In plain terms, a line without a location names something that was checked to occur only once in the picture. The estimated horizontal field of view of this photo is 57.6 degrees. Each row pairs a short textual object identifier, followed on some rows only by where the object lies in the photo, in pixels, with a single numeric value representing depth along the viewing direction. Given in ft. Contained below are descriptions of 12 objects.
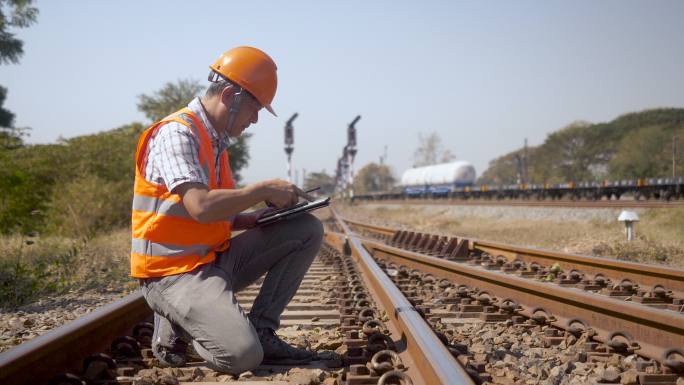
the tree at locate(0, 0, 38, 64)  71.41
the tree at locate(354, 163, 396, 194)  342.25
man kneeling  8.82
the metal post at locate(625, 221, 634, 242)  33.76
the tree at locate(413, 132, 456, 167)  312.09
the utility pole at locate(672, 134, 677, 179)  118.62
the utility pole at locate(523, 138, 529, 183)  223.22
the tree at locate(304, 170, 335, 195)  391.75
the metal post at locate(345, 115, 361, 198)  150.30
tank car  160.15
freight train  87.20
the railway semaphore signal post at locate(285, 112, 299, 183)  137.18
